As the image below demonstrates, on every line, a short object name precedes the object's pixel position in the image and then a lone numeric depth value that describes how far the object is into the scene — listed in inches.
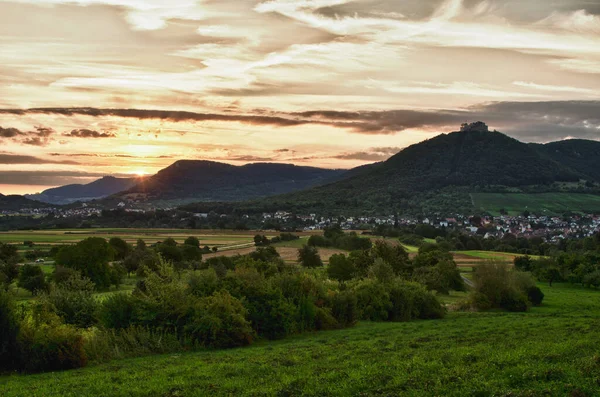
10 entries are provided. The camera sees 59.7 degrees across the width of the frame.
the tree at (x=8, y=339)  814.5
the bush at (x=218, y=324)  993.5
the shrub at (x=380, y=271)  1777.7
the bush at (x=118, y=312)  1020.5
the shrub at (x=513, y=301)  1768.0
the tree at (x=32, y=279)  2219.5
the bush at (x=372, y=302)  1466.5
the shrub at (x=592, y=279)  2546.3
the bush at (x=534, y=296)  1919.3
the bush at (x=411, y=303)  1513.3
